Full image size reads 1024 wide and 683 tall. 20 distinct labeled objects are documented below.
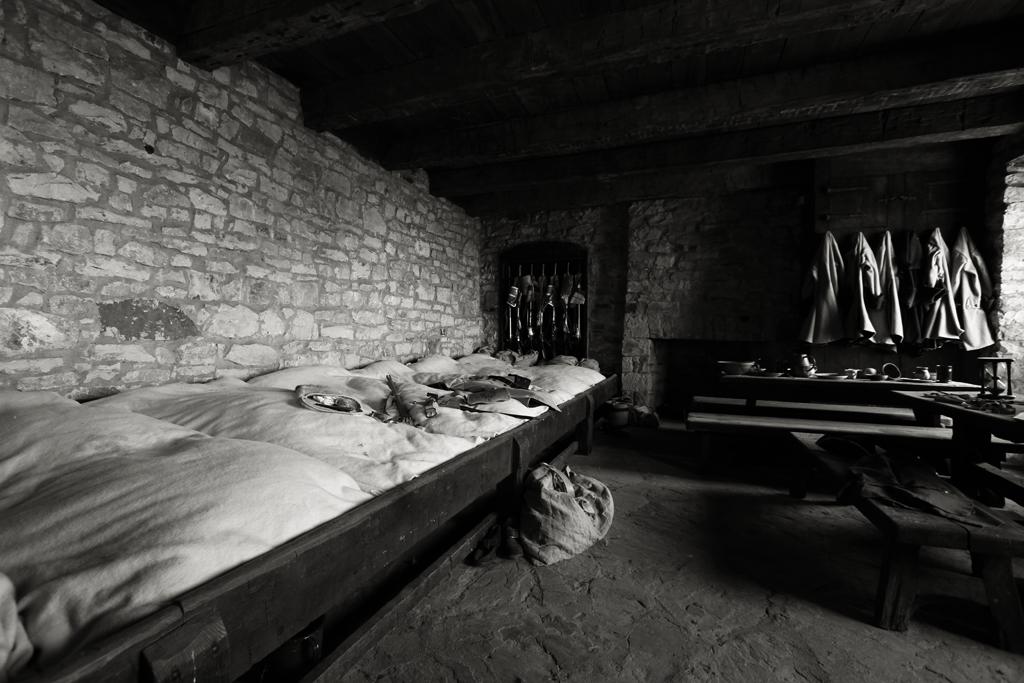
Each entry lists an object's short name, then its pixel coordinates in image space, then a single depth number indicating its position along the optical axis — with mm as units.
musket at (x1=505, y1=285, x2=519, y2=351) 6773
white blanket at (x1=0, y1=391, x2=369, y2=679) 852
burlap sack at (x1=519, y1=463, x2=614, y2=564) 2387
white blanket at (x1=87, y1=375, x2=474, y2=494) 1753
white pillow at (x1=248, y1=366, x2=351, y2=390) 3213
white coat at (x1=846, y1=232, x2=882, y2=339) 4602
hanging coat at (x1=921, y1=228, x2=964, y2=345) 4332
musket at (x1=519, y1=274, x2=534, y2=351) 6582
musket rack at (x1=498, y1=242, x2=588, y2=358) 6434
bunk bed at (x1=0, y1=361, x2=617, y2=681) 823
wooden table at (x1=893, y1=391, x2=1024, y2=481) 2941
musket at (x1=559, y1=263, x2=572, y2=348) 6363
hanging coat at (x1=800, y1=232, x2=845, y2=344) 4797
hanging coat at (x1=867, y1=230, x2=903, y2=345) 4539
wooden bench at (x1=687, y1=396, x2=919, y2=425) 4113
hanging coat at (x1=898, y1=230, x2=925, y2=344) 4520
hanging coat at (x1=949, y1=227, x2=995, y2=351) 4254
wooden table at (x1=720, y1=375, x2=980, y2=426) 3871
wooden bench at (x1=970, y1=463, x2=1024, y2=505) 2342
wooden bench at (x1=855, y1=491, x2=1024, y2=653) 1738
